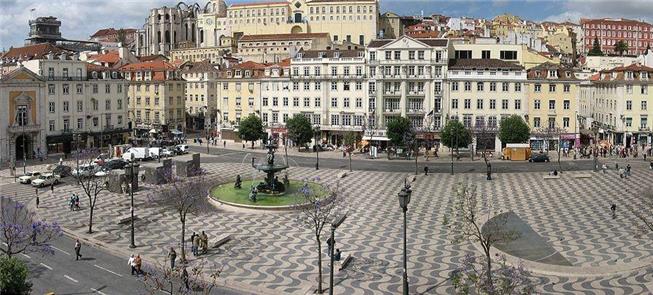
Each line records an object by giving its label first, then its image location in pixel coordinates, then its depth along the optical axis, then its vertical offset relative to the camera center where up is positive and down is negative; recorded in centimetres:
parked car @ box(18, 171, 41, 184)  5544 -355
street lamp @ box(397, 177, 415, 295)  2223 -228
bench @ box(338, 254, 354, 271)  3038 -597
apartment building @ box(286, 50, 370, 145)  8468 +528
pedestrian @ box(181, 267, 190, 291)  2235 -501
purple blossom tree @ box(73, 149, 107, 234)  3788 -327
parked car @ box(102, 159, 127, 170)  6197 -281
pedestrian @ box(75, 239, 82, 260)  3191 -553
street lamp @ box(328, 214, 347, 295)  2466 -424
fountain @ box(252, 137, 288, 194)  4769 -335
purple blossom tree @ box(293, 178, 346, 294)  3733 -451
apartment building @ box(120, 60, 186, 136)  10275 +561
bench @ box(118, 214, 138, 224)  3972 -512
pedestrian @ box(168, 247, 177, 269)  2964 -550
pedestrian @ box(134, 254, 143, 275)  2931 -569
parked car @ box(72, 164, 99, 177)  5215 -303
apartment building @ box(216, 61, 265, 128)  9212 +560
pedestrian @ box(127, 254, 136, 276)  2939 -572
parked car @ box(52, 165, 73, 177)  5772 -317
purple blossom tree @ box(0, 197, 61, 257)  2666 -475
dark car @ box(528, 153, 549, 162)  7025 -284
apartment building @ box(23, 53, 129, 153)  7469 +365
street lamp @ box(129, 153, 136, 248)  3419 -536
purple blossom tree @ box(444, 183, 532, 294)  1986 -498
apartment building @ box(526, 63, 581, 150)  7944 +295
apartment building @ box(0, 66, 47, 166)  6844 +202
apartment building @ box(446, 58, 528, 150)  8000 +430
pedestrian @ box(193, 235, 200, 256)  3283 -541
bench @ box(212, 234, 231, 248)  3453 -560
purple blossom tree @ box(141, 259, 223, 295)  2452 -608
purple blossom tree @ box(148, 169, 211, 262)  3454 -385
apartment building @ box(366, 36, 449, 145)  8150 +595
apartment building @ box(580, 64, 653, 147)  8062 +303
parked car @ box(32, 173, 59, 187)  5344 -371
